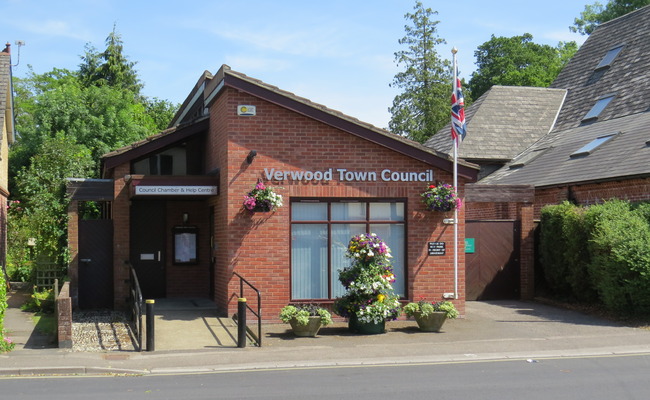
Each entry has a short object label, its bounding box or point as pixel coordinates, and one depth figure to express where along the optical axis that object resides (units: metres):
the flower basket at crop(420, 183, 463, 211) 15.35
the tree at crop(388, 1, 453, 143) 46.91
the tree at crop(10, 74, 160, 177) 36.34
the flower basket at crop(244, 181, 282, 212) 14.65
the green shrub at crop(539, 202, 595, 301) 17.59
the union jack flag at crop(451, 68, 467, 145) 16.36
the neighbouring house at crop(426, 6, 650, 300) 19.61
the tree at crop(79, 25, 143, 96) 51.78
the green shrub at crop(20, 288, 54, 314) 17.25
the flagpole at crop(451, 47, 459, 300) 15.55
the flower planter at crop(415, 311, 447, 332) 14.12
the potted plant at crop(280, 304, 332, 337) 13.49
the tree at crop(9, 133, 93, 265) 21.97
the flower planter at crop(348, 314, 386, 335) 13.89
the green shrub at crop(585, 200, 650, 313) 15.20
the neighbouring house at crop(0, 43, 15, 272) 21.09
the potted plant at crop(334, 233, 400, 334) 13.73
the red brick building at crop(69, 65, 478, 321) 15.10
